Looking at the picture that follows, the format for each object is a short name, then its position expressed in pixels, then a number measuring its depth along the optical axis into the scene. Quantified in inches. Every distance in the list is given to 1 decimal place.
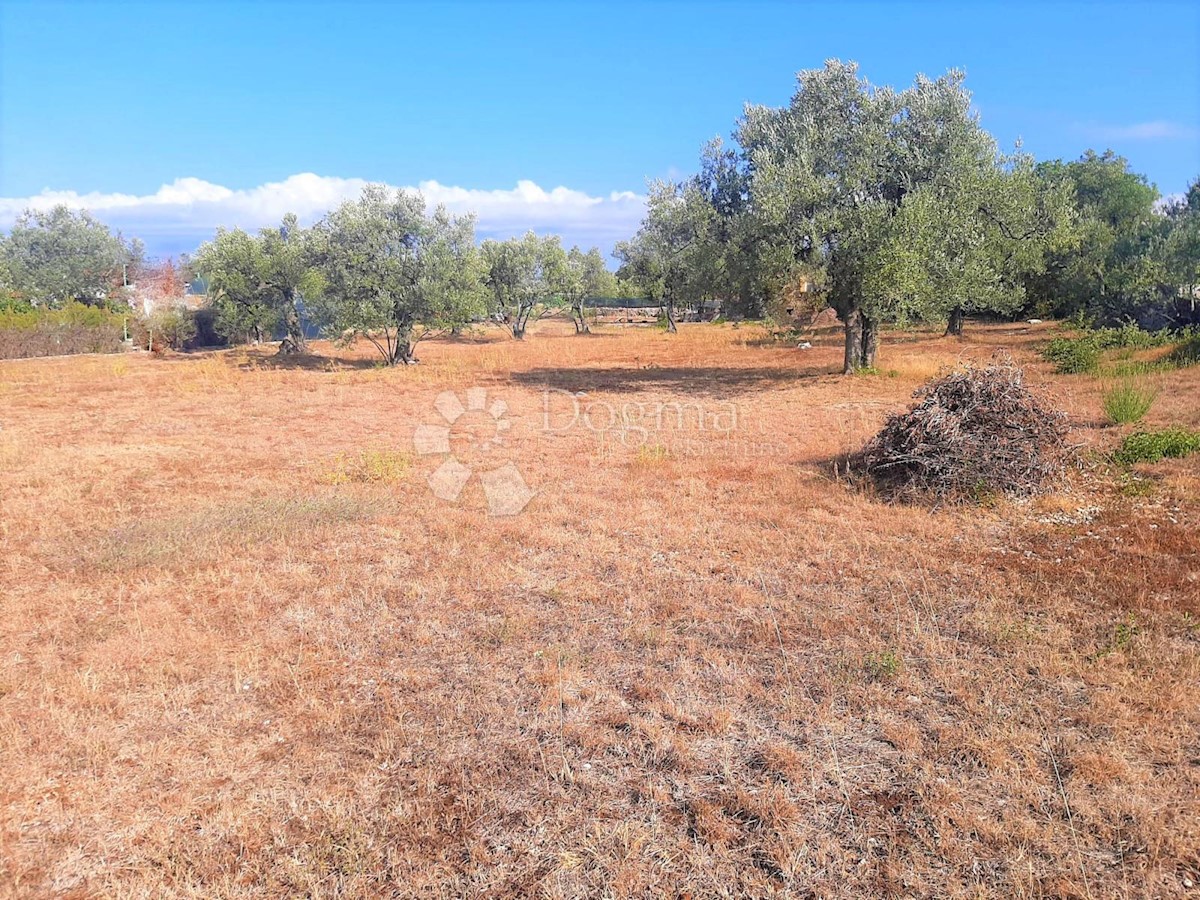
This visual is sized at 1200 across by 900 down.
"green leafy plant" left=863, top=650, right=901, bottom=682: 181.8
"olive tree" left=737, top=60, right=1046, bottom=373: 660.7
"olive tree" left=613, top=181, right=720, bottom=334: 786.8
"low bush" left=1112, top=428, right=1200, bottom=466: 369.7
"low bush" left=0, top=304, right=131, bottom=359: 1181.7
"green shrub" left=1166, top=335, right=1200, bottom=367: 701.3
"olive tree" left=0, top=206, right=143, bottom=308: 1697.8
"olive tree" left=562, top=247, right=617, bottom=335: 1888.5
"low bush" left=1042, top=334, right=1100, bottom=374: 738.2
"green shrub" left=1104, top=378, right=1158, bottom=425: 454.0
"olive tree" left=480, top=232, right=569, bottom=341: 1770.4
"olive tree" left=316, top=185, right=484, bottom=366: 1039.6
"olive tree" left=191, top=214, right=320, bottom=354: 1149.7
